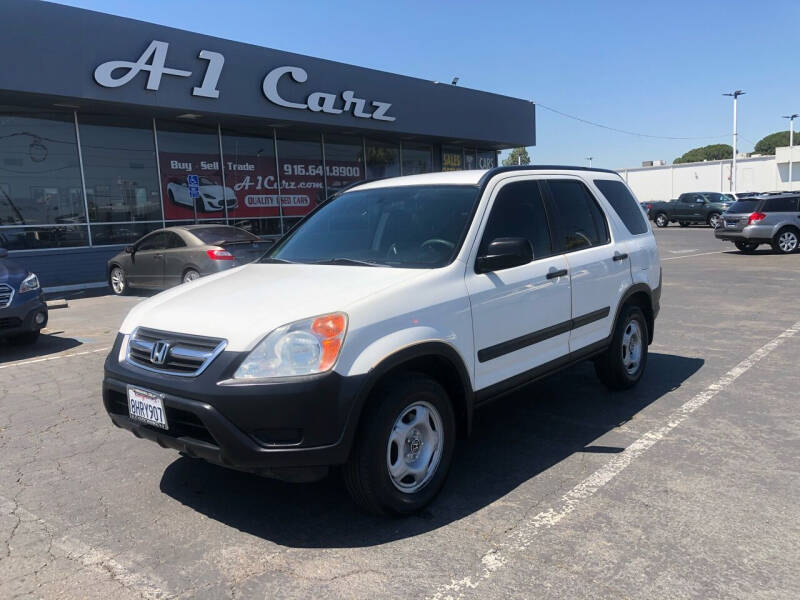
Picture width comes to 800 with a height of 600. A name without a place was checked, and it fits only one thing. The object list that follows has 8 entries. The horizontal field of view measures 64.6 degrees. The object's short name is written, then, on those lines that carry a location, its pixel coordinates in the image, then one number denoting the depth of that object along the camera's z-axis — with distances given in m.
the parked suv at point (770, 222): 18.19
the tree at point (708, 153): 114.46
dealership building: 13.37
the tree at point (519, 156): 89.94
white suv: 2.96
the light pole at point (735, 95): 51.95
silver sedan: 11.27
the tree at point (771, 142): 109.12
